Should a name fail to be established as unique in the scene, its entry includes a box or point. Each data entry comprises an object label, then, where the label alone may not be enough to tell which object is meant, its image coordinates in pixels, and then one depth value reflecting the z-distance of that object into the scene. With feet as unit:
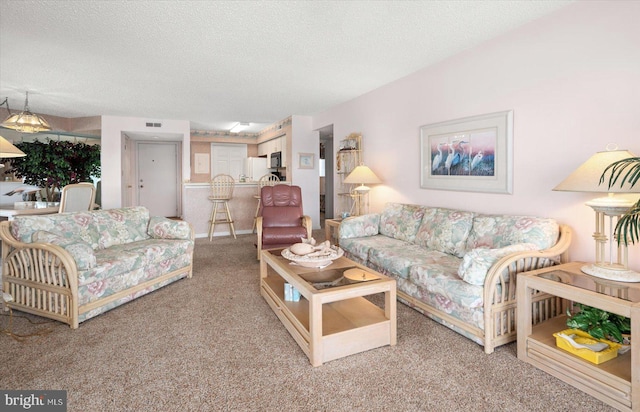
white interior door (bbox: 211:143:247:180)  28.91
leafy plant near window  16.69
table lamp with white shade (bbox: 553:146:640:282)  5.86
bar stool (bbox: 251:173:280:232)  20.62
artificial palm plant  5.37
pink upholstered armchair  13.38
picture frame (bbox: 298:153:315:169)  21.42
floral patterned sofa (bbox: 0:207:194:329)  7.88
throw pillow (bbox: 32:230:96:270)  7.93
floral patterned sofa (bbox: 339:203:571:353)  6.68
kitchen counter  19.95
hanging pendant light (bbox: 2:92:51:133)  14.43
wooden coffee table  6.21
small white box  8.25
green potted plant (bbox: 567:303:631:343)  5.73
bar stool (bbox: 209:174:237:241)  19.29
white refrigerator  27.45
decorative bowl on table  7.95
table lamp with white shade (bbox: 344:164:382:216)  13.99
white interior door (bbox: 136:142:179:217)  27.07
